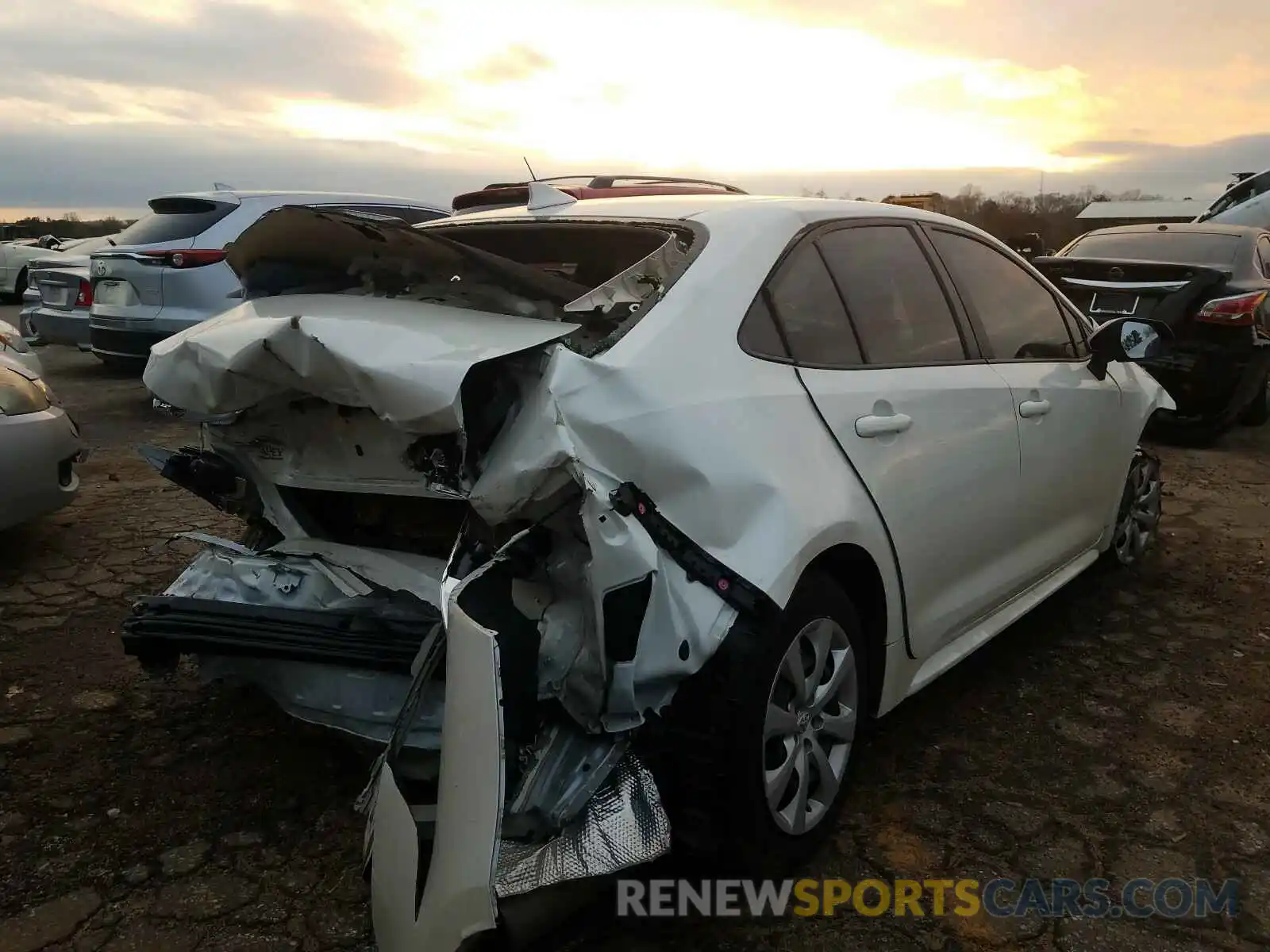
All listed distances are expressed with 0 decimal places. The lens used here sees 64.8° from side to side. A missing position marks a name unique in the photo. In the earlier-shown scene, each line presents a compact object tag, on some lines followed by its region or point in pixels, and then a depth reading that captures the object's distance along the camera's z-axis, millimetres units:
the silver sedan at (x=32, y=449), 4137
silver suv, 7598
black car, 6934
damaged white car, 1979
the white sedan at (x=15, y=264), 16000
